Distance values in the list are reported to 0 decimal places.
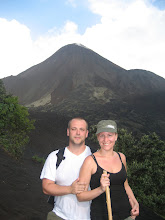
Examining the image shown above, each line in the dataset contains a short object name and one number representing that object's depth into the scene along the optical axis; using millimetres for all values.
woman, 2324
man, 2434
